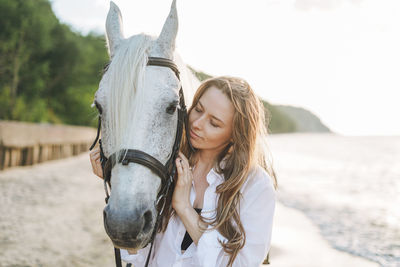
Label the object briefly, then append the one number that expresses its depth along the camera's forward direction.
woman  1.81
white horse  1.50
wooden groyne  8.98
